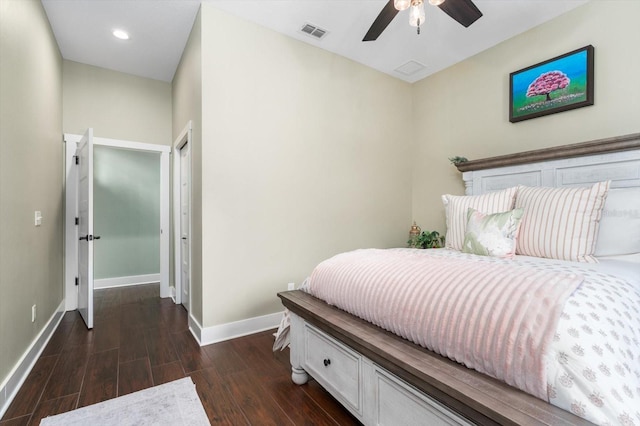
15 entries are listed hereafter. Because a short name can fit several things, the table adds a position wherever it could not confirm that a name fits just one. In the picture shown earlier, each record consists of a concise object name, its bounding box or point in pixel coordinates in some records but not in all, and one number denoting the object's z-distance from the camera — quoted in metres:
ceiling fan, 2.04
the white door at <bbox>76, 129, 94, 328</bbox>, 3.08
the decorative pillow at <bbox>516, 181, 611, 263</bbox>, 2.11
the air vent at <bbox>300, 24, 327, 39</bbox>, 3.09
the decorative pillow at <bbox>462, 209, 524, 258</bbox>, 2.21
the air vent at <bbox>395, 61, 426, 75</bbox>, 3.82
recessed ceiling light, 3.15
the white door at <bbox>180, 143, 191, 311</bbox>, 3.61
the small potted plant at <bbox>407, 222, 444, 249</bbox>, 3.59
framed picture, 2.73
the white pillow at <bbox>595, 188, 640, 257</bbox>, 2.13
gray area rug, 1.67
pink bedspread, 0.97
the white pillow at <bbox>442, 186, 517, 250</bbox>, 2.59
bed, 0.88
